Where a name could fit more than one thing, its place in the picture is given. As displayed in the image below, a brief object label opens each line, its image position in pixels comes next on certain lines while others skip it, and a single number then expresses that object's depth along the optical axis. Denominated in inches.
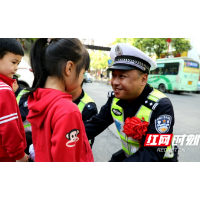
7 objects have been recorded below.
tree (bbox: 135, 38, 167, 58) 695.1
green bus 447.5
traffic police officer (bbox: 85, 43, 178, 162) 49.9
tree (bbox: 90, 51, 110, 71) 1301.3
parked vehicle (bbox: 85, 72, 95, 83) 843.1
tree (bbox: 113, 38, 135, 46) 798.0
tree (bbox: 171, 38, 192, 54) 685.3
